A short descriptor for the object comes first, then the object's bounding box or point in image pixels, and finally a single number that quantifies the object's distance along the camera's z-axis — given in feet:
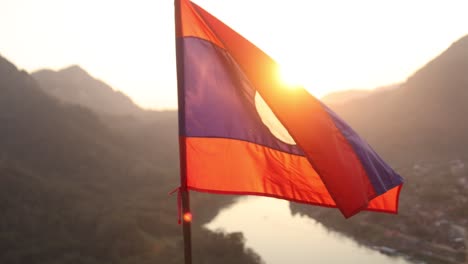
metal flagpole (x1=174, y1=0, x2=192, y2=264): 19.08
